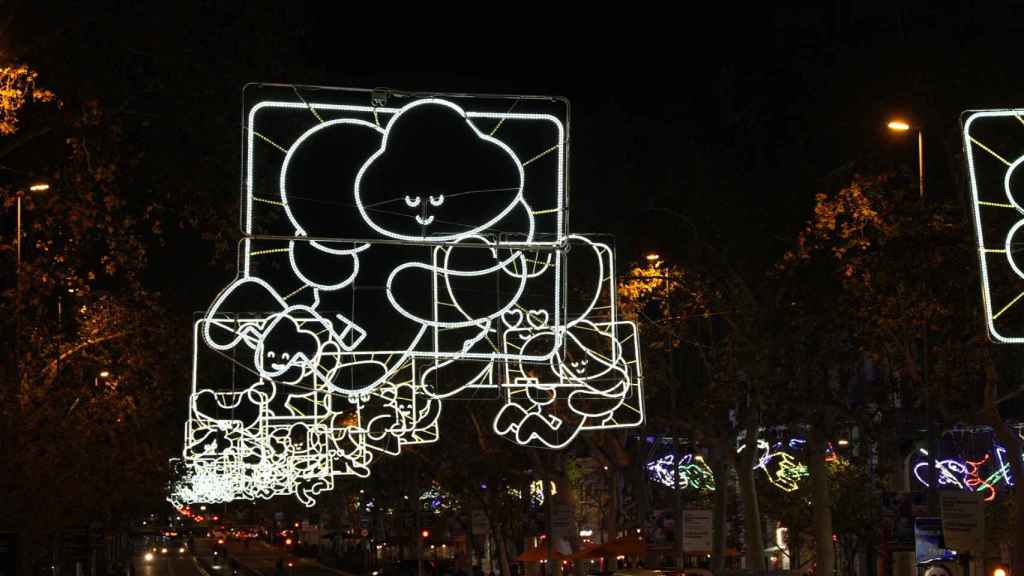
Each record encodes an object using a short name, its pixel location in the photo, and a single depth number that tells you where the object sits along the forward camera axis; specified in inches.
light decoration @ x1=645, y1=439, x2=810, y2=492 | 2177.0
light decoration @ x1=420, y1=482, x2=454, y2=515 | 3206.7
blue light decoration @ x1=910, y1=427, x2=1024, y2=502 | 1975.9
